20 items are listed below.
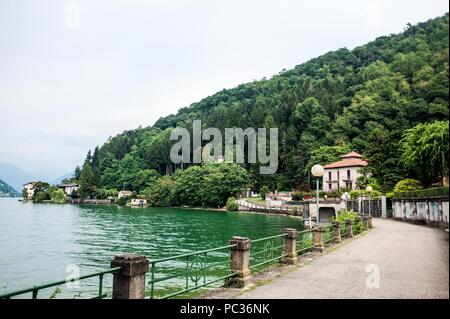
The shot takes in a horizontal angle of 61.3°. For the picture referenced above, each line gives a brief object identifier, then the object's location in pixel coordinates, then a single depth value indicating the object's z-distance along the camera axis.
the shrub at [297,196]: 74.56
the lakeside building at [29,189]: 172.12
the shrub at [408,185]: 42.47
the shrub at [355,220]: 23.63
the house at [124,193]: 135.18
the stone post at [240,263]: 9.95
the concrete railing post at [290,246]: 12.99
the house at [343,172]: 76.44
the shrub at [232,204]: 87.57
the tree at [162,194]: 110.81
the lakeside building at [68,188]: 164.05
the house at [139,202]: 117.73
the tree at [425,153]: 34.91
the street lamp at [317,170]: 16.64
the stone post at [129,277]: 6.86
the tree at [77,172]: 185.01
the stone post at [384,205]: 43.62
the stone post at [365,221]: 26.46
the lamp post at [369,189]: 50.03
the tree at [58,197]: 144.88
